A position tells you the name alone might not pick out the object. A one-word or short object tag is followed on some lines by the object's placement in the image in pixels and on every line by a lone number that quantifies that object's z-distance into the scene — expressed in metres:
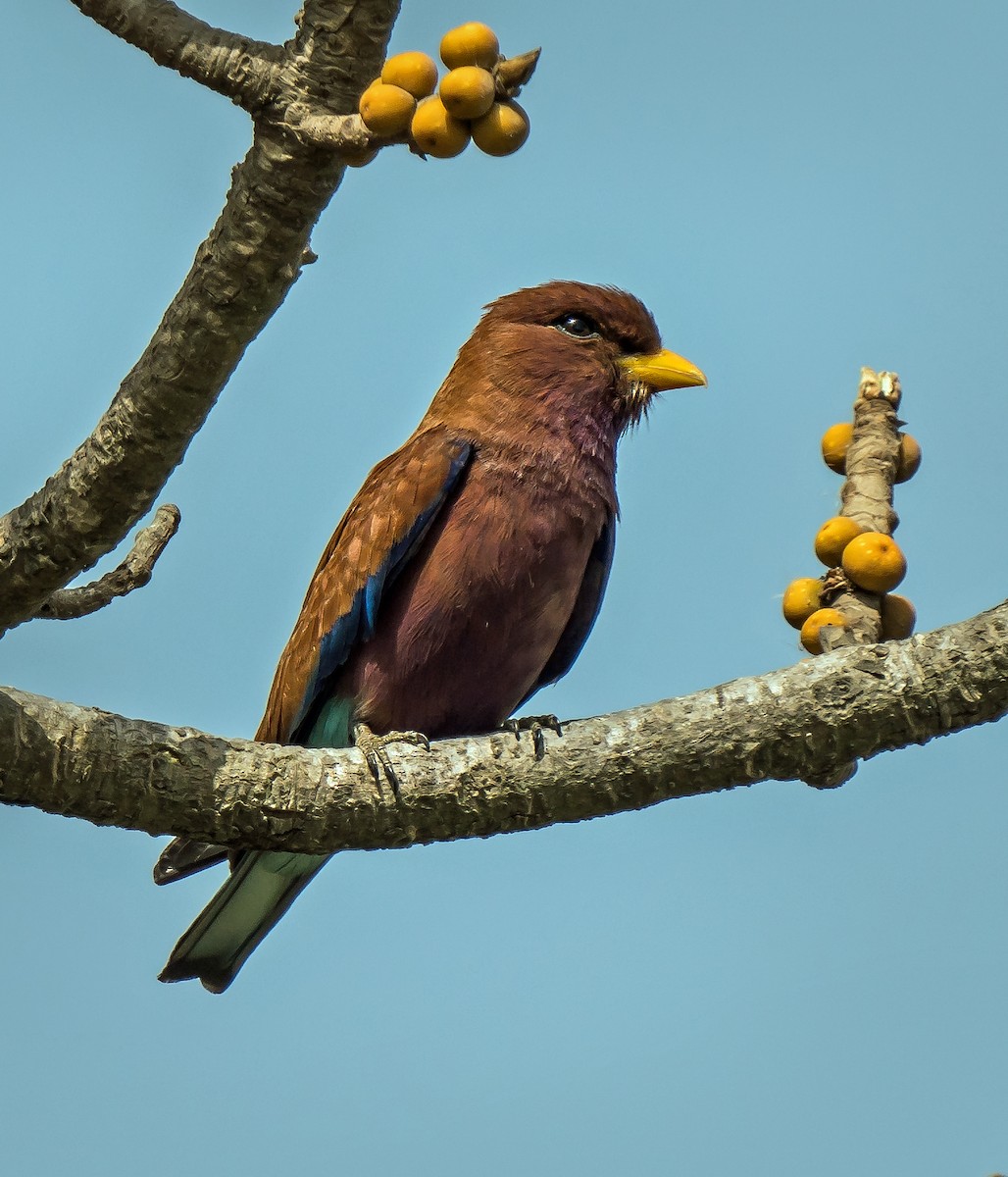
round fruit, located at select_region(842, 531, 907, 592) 8.61
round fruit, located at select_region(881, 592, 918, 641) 8.89
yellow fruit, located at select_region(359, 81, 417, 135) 6.05
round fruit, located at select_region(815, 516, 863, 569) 8.88
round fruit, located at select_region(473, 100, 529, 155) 5.80
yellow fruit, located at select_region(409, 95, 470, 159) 5.84
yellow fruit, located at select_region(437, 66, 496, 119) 5.76
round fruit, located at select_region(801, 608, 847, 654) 8.65
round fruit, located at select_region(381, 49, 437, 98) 6.02
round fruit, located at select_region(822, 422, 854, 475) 9.81
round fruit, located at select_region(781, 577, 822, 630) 8.97
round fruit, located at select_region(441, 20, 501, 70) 5.90
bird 10.78
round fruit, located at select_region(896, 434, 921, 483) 9.55
